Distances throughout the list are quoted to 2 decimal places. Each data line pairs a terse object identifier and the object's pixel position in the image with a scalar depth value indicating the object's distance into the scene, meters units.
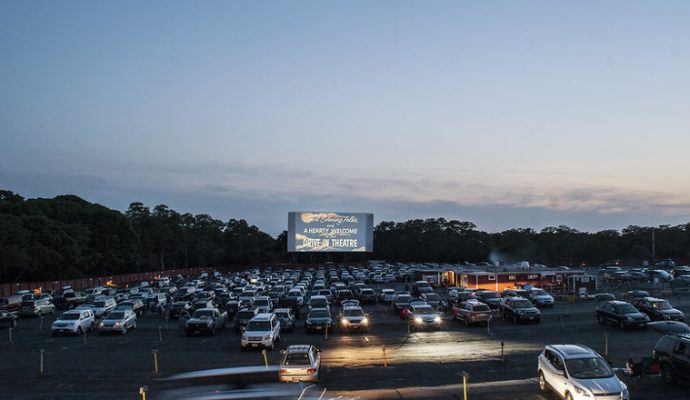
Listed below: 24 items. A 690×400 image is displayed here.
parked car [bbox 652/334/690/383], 17.88
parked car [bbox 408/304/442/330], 36.44
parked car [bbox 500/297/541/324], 37.81
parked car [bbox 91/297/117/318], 43.62
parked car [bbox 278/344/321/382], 19.19
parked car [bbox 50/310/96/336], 35.41
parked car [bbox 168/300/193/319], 44.33
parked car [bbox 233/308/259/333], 35.22
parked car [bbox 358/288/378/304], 55.62
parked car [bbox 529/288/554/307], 48.84
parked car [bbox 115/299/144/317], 45.00
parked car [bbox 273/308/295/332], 35.94
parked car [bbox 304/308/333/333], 34.84
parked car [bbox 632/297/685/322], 37.28
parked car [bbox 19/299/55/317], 48.38
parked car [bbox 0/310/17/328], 38.38
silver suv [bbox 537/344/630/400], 15.13
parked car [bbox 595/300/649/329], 33.19
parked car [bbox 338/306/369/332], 34.97
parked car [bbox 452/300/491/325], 37.47
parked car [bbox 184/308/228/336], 34.44
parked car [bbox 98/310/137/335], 36.03
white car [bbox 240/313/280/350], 28.39
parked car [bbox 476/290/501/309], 46.22
